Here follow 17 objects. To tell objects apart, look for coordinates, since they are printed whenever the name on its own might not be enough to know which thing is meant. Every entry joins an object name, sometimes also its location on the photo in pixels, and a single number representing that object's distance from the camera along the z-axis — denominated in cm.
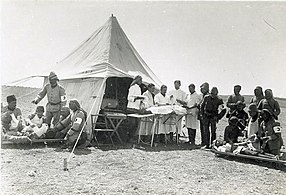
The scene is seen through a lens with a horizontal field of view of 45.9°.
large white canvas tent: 843
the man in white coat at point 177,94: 910
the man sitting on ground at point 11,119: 719
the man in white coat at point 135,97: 838
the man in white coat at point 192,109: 873
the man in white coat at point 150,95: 866
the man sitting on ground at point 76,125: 729
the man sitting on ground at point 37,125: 738
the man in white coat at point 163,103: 852
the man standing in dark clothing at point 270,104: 691
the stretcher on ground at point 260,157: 608
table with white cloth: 816
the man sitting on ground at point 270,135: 647
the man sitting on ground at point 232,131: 730
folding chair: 799
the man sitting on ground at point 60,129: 765
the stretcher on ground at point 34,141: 711
